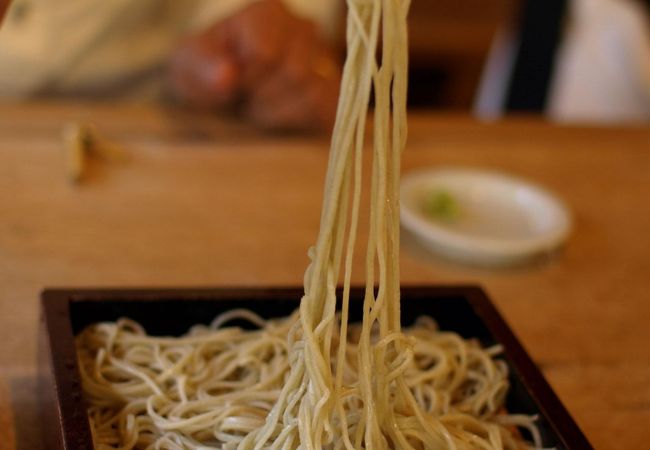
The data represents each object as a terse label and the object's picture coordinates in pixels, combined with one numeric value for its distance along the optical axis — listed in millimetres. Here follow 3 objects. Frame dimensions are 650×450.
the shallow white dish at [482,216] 940
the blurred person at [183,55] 1064
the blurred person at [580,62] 1472
